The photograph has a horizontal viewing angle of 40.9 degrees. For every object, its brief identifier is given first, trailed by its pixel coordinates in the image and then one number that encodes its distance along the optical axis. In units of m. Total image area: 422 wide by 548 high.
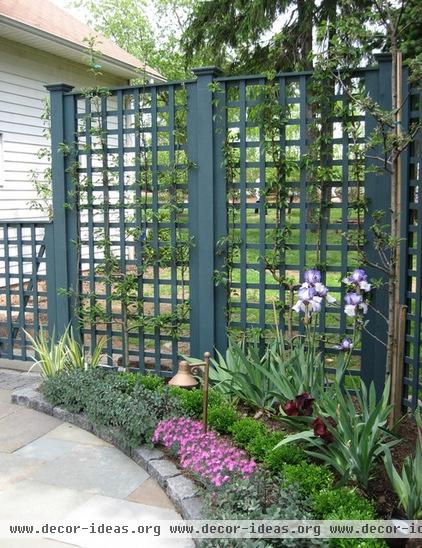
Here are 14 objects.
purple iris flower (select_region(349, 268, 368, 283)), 3.13
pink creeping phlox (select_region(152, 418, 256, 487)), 2.63
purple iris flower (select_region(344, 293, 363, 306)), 3.08
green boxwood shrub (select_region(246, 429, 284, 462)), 2.88
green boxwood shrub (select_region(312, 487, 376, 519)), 2.21
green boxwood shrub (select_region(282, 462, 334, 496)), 2.48
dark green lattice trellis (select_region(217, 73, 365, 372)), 3.75
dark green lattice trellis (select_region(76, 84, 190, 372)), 4.29
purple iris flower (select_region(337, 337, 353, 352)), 3.21
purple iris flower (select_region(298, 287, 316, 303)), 3.20
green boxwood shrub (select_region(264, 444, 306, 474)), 2.74
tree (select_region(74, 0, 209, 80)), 28.20
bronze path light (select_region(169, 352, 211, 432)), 3.38
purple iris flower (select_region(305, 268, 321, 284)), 3.24
